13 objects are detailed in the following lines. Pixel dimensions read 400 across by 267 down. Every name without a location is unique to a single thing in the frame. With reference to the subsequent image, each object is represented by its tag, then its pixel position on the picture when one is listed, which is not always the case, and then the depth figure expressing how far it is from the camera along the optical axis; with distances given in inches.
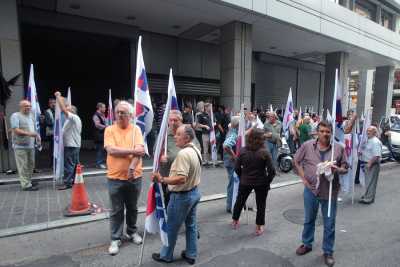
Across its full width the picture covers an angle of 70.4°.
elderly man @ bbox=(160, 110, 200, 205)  151.3
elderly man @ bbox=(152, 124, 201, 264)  123.6
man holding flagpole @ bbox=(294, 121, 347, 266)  137.8
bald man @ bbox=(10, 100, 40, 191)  239.6
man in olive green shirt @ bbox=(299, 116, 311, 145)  378.9
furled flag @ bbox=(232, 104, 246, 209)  195.9
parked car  435.2
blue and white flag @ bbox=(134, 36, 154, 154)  150.1
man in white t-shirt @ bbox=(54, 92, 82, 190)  253.1
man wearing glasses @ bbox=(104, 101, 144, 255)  144.3
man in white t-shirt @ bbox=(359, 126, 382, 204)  234.8
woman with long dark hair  164.4
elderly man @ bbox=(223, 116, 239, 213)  202.4
